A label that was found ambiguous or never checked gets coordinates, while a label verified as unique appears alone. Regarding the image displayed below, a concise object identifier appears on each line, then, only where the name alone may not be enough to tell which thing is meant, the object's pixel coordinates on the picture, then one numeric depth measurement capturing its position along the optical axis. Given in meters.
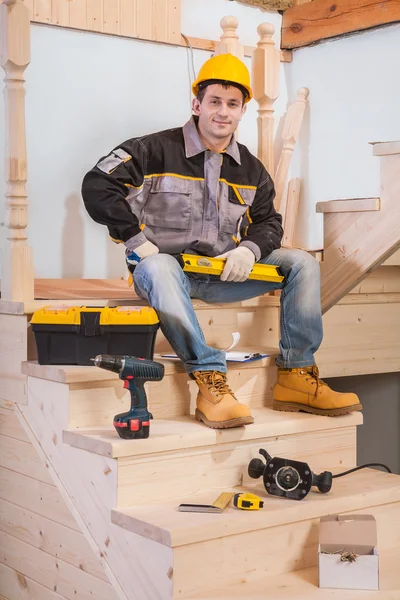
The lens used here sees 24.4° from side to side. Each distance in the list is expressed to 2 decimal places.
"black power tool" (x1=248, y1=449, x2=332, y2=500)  2.46
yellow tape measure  2.35
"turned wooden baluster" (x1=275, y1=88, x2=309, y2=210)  3.92
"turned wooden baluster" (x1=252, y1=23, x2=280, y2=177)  3.25
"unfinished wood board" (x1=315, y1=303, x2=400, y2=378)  3.62
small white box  2.28
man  2.70
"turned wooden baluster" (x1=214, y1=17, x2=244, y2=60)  3.50
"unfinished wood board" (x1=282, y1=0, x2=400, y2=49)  3.71
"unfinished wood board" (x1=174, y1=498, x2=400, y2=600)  2.18
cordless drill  2.36
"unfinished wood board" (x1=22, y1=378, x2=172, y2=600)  2.22
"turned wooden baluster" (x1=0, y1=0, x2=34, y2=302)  2.68
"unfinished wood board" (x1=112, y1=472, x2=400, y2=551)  2.19
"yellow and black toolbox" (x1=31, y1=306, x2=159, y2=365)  2.59
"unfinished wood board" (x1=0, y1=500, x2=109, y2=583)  2.48
